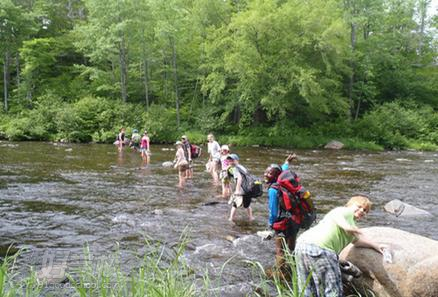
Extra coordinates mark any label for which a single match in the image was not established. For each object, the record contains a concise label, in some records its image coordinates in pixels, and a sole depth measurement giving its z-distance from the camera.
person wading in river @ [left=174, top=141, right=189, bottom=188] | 14.14
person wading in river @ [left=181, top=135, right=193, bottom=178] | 15.30
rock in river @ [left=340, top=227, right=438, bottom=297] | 5.05
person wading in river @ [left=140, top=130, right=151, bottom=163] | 20.91
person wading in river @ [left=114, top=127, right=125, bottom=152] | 25.15
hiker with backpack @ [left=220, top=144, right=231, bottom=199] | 11.98
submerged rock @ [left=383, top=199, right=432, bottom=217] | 10.75
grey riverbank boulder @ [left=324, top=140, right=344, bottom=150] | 30.77
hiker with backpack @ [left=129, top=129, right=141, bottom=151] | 25.19
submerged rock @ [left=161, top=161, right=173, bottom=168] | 19.50
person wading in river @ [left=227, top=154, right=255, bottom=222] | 9.46
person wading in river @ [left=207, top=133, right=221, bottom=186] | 14.74
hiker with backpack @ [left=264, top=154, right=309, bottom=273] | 6.06
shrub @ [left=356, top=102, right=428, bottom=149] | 32.09
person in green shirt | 4.60
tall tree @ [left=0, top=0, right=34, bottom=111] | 40.44
